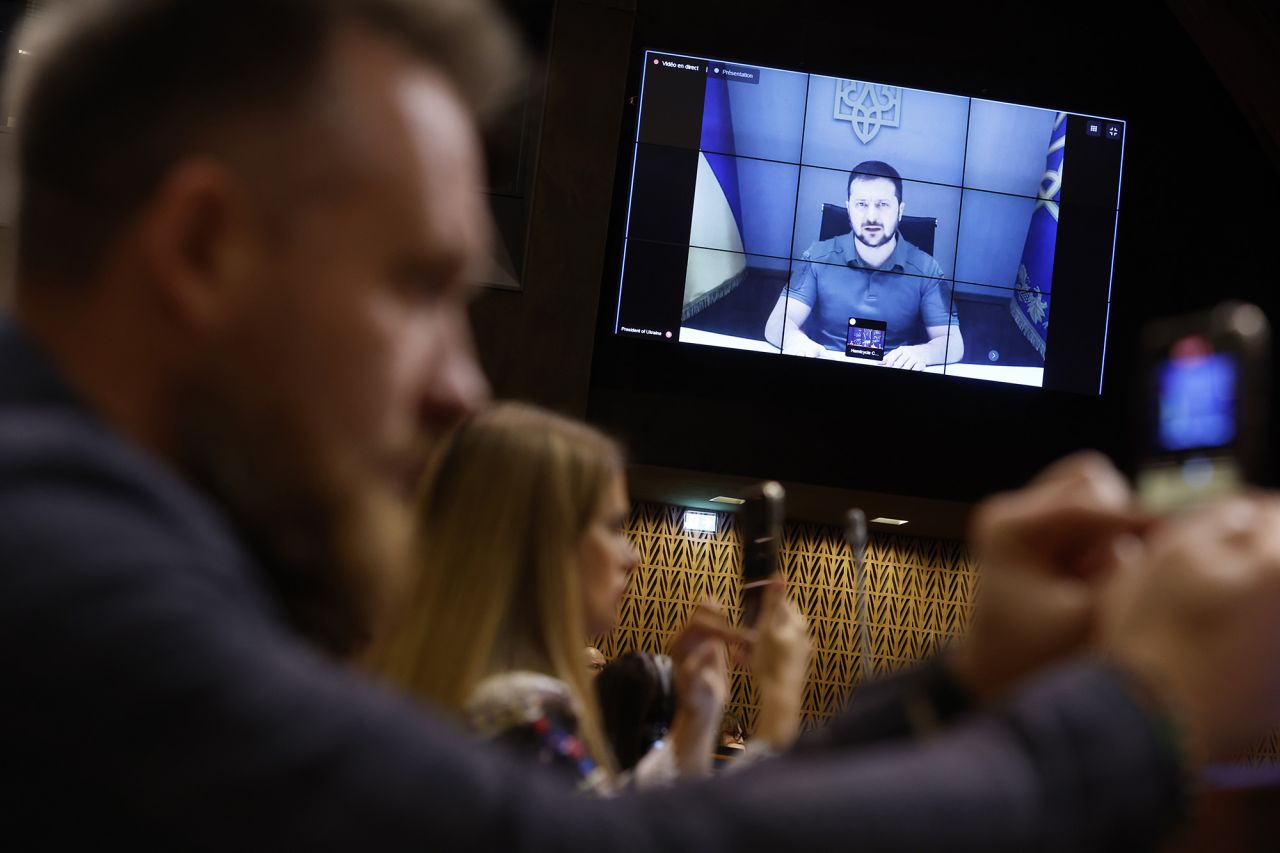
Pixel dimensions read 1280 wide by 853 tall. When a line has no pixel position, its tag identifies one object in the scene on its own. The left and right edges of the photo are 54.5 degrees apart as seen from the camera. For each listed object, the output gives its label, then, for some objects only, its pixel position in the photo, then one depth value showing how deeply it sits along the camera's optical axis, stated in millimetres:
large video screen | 8695
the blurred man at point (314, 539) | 460
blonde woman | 1875
